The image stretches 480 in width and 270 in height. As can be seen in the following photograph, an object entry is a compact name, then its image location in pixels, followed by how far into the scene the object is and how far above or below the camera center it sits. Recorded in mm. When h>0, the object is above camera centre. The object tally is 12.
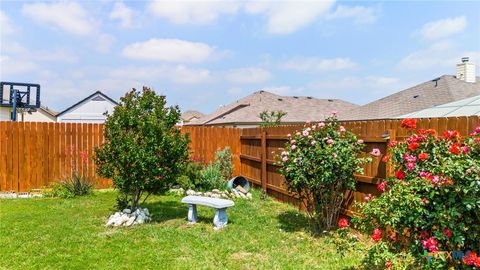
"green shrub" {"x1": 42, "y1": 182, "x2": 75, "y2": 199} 8573 -1581
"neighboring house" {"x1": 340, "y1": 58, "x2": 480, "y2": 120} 14391 +1422
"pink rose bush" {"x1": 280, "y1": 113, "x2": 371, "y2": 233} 5027 -544
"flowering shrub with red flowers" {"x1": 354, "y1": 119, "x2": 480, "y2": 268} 2783 -594
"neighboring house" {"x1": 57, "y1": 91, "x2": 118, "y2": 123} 27891 +1309
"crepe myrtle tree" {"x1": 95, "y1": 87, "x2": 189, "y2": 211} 5963 -327
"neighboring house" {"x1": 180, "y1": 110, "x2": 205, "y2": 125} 54744 +2243
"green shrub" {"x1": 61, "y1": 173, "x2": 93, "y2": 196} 8719 -1447
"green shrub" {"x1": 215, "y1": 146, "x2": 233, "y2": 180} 10172 -983
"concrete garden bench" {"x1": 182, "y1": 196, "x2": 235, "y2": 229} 5789 -1310
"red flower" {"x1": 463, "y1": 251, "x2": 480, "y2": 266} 2703 -1011
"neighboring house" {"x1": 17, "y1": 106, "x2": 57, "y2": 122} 34062 +1104
